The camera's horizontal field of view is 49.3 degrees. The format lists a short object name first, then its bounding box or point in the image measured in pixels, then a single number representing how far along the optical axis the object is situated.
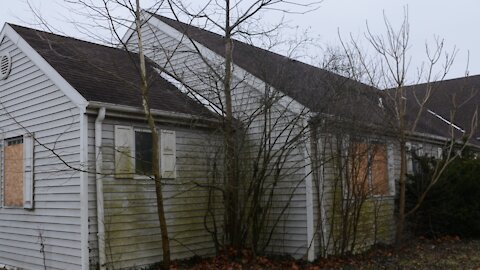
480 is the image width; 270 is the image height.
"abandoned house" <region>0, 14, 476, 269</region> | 9.02
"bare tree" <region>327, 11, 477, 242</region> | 11.27
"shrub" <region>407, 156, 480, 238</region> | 13.27
